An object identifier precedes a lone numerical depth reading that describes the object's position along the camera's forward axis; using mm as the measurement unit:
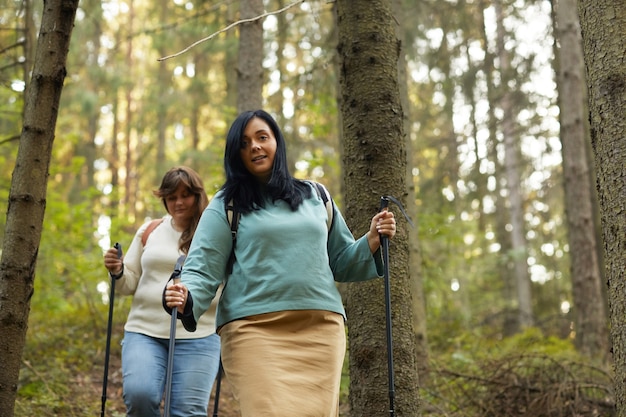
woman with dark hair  3123
